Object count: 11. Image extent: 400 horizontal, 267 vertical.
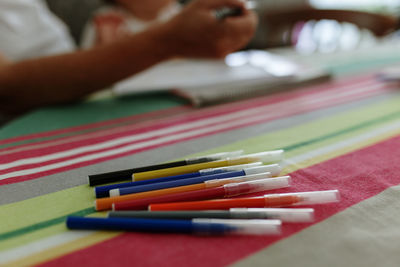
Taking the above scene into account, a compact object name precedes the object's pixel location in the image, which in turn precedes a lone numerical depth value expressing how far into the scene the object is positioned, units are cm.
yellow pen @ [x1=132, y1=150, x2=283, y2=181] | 33
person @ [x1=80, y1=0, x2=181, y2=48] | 91
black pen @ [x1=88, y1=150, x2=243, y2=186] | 33
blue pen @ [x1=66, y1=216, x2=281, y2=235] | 25
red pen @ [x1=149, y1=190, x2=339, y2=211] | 27
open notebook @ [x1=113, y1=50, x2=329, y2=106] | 63
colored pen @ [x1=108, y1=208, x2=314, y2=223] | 26
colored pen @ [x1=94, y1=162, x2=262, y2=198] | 30
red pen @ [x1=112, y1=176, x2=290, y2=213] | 28
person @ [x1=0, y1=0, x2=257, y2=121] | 56
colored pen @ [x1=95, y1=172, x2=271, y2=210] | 28
